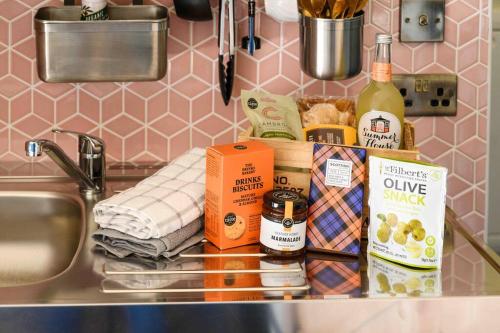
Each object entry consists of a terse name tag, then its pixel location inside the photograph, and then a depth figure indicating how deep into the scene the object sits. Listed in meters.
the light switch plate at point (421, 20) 2.20
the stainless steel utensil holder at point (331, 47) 2.02
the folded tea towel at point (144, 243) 1.79
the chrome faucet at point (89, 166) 2.07
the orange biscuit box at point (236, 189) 1.78
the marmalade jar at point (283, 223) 1.77
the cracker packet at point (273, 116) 1.93
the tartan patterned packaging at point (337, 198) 1.79
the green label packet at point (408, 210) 1.72
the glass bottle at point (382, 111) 1.86
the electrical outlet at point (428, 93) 2.21
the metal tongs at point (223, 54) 2.08
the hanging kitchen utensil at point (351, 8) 2.00
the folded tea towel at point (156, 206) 1.80
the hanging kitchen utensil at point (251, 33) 2.14
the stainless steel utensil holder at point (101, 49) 2.04
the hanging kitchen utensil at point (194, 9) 2.09
